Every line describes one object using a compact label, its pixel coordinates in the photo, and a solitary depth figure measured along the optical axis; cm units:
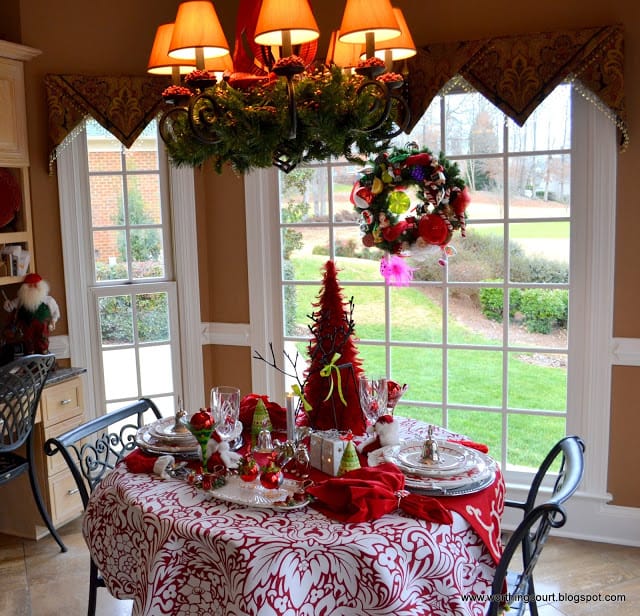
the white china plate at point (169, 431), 231
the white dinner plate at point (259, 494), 187
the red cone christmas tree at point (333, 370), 235
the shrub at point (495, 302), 345
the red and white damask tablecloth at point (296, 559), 167
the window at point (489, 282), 325
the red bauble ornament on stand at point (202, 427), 210
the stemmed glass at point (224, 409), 219
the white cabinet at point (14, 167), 336
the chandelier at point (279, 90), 169
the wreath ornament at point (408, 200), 306
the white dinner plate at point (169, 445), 226
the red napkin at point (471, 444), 228
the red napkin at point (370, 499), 180
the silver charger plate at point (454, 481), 192
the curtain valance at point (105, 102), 349
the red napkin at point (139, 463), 215
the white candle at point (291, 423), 224
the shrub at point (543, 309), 337
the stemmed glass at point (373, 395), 224
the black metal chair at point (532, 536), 173
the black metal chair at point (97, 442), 229
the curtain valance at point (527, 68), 295
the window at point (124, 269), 369
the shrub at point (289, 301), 382
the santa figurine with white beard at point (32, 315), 341
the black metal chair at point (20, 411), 300
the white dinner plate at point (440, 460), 200
